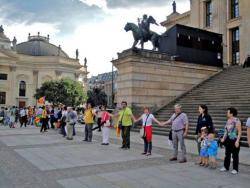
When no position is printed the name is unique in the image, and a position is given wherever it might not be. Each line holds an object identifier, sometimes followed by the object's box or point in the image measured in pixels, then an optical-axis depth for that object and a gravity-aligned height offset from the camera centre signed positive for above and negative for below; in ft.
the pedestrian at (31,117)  71.15 -4.03
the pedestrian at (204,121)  22.29 -1.46
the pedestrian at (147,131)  26.38 -2.90
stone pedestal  53.33 +6.30
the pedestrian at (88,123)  36.06 -2.85
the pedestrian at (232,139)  19.55 -2.78
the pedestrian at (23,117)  63.53 -3.59
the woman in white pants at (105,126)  33.15 -3.06
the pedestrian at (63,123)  42.13 -3.44
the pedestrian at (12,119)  60.59 -4.08
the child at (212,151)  21.02 -4.00
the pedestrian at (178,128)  23.61 -2.26
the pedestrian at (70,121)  38.10 -2.77
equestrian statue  55.00 +17.23
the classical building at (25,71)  186.42 +26.85
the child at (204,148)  21.32 -3.85
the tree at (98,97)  118.49 +3.65
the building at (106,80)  272.13 +31.07
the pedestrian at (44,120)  48.81 -3.33
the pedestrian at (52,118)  55.21 -3.27
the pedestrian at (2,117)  72.54 -4.17
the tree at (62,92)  151.03 +7.48
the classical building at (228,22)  81.83 +30.93
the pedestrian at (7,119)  67.60 -4.49
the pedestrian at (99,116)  49.17 -2.45
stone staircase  41.57 +1.47
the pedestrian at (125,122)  30.01 -2.29
